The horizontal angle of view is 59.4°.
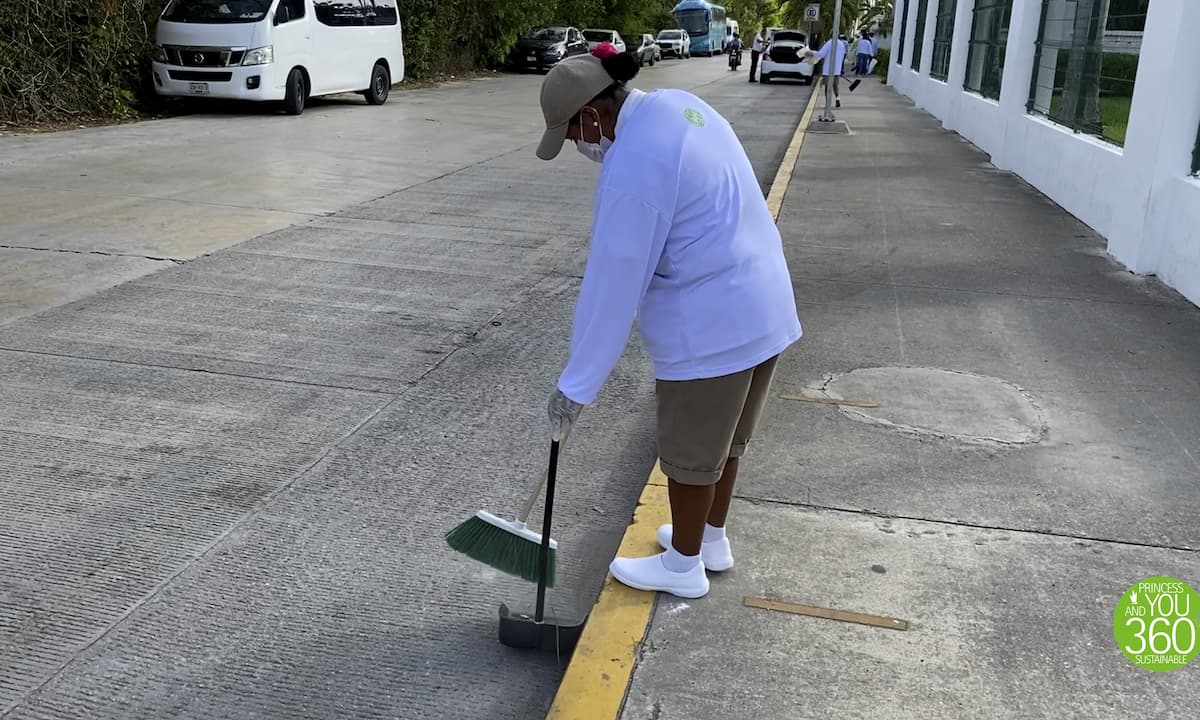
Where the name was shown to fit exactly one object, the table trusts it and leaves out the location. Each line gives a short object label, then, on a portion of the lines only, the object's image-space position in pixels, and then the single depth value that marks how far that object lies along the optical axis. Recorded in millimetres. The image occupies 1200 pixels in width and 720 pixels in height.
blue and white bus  57219
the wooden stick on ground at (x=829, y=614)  3084
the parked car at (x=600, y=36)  38469
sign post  22369
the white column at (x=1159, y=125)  7117
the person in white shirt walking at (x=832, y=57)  17741
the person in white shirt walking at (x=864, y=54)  37125
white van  15969
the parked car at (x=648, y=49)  42134
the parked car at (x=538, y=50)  33812
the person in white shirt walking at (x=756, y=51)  35219
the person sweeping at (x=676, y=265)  2602
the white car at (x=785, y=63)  33719
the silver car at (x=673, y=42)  52531
